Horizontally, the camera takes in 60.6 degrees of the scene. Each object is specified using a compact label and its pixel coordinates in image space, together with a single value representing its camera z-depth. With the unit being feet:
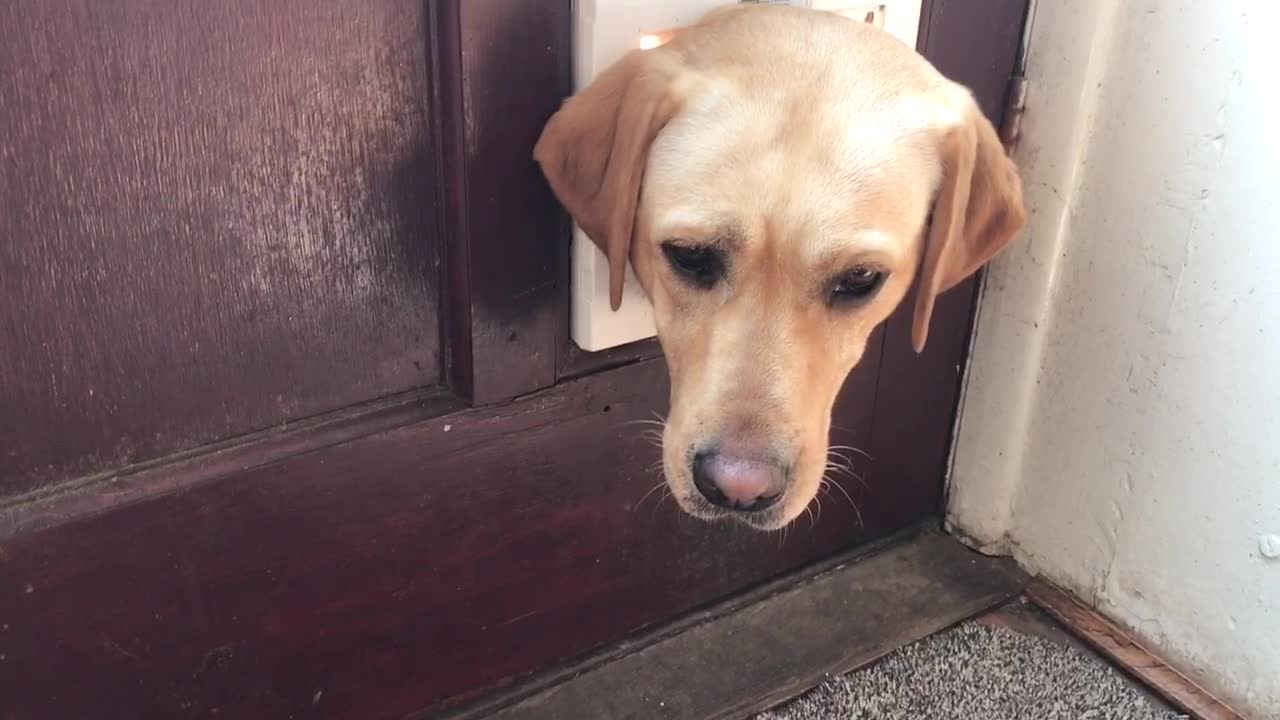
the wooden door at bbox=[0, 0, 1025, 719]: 3.29
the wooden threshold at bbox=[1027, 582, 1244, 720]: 5.21
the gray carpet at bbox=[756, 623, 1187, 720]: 5.13
